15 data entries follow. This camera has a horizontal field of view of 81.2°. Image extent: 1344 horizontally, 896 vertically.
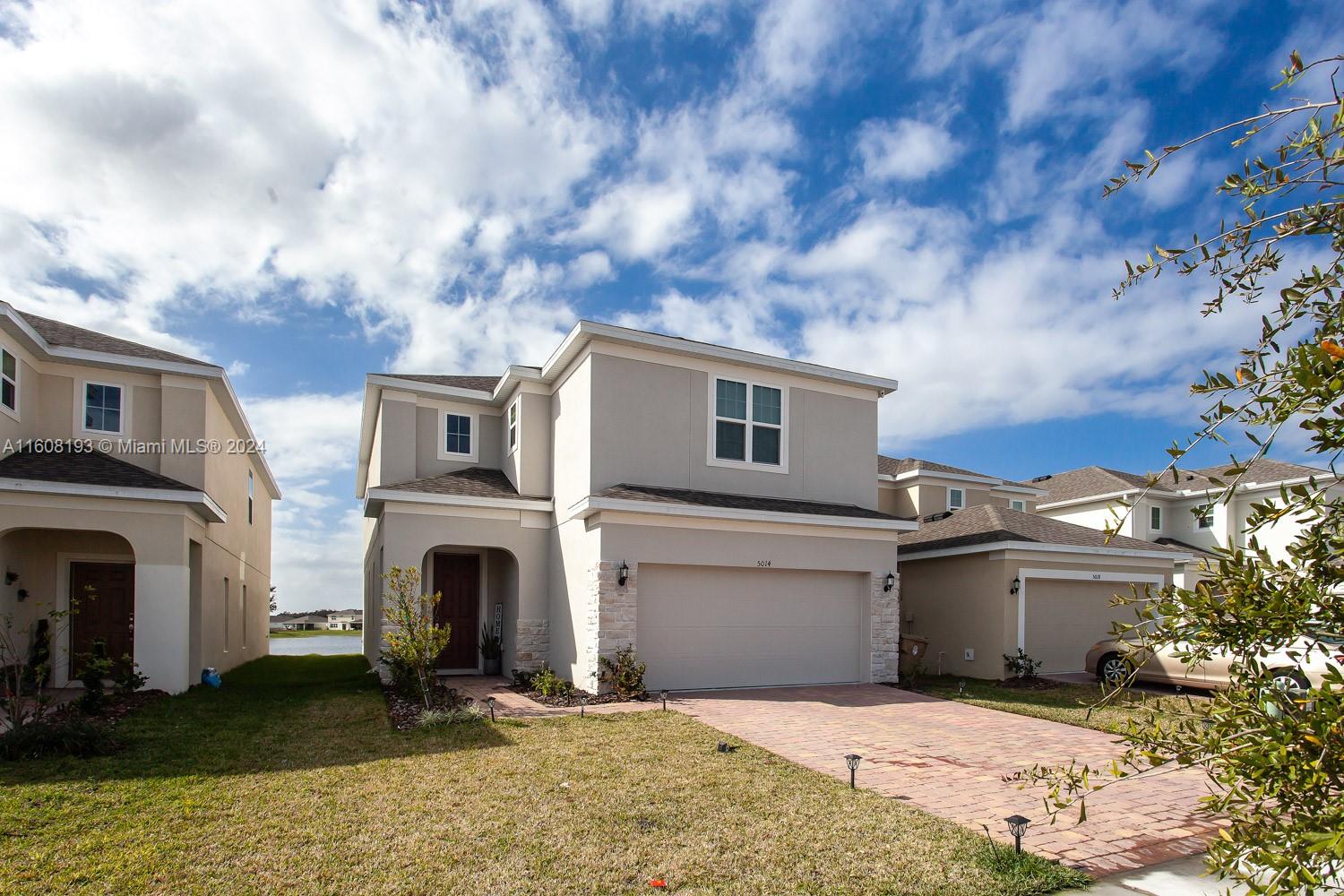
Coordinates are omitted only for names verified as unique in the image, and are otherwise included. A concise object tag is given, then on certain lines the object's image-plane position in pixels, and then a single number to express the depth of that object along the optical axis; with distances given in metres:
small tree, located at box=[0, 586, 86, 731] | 8.51
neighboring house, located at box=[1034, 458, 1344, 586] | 26.75
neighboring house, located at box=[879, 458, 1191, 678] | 16.15
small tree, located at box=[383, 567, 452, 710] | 11.08
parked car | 11.87
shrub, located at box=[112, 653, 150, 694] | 11.72
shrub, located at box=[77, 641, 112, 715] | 9.98
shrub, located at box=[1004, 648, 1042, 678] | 15.68
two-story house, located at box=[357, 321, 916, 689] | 13.62
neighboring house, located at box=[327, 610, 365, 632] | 54.97
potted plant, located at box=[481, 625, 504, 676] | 16.86
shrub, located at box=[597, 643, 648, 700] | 12.48
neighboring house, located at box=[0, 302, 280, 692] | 12.59
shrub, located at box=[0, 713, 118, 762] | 7.99
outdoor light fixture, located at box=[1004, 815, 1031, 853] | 5.38
